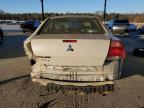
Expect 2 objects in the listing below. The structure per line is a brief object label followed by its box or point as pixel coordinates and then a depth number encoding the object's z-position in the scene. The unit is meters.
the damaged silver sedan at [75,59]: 1.89
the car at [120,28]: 10.96
